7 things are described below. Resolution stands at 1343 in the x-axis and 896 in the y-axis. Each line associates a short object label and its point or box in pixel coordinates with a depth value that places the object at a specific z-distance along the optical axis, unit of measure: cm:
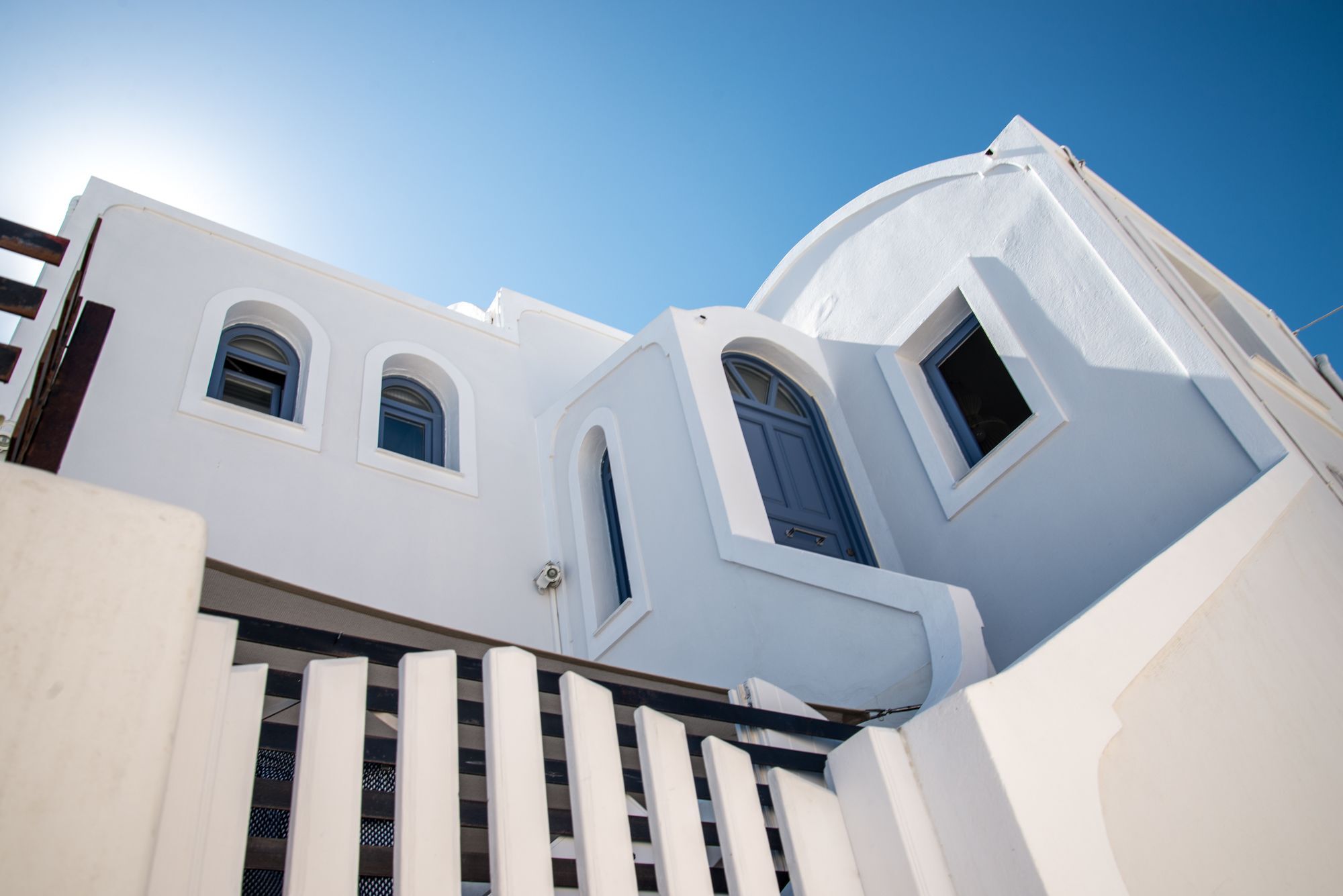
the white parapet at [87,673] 151
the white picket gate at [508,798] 189
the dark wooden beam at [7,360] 196
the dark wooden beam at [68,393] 209
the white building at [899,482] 318
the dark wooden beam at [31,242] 211
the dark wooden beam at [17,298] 197
